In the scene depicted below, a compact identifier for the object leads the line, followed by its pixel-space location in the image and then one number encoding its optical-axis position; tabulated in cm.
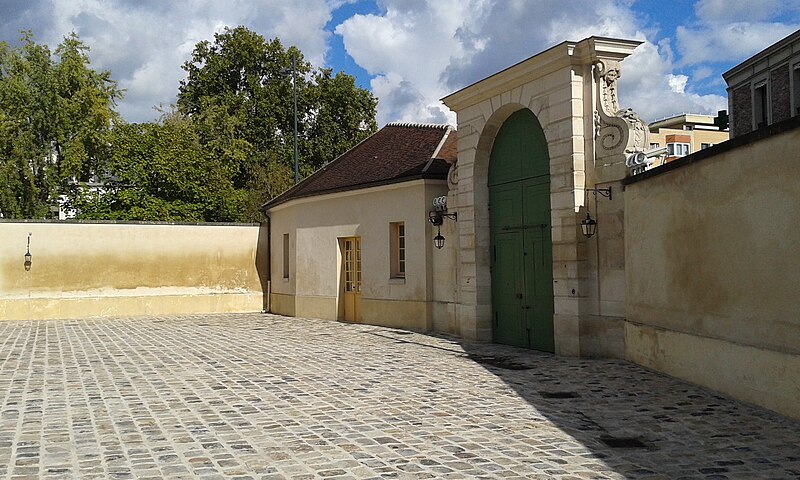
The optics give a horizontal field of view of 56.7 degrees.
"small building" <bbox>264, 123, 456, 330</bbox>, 1716
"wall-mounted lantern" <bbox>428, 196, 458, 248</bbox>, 1602
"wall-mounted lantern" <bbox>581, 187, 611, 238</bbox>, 1185
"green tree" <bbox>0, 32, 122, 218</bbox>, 3559
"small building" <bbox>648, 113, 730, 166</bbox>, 6012
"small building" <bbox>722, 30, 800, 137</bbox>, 3219
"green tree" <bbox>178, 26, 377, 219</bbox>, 3956
